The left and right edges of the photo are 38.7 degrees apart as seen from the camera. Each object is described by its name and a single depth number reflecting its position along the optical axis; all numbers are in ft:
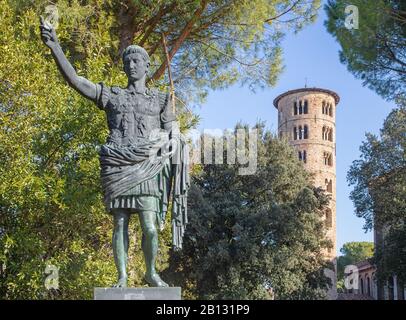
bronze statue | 16.75
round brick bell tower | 182.70
